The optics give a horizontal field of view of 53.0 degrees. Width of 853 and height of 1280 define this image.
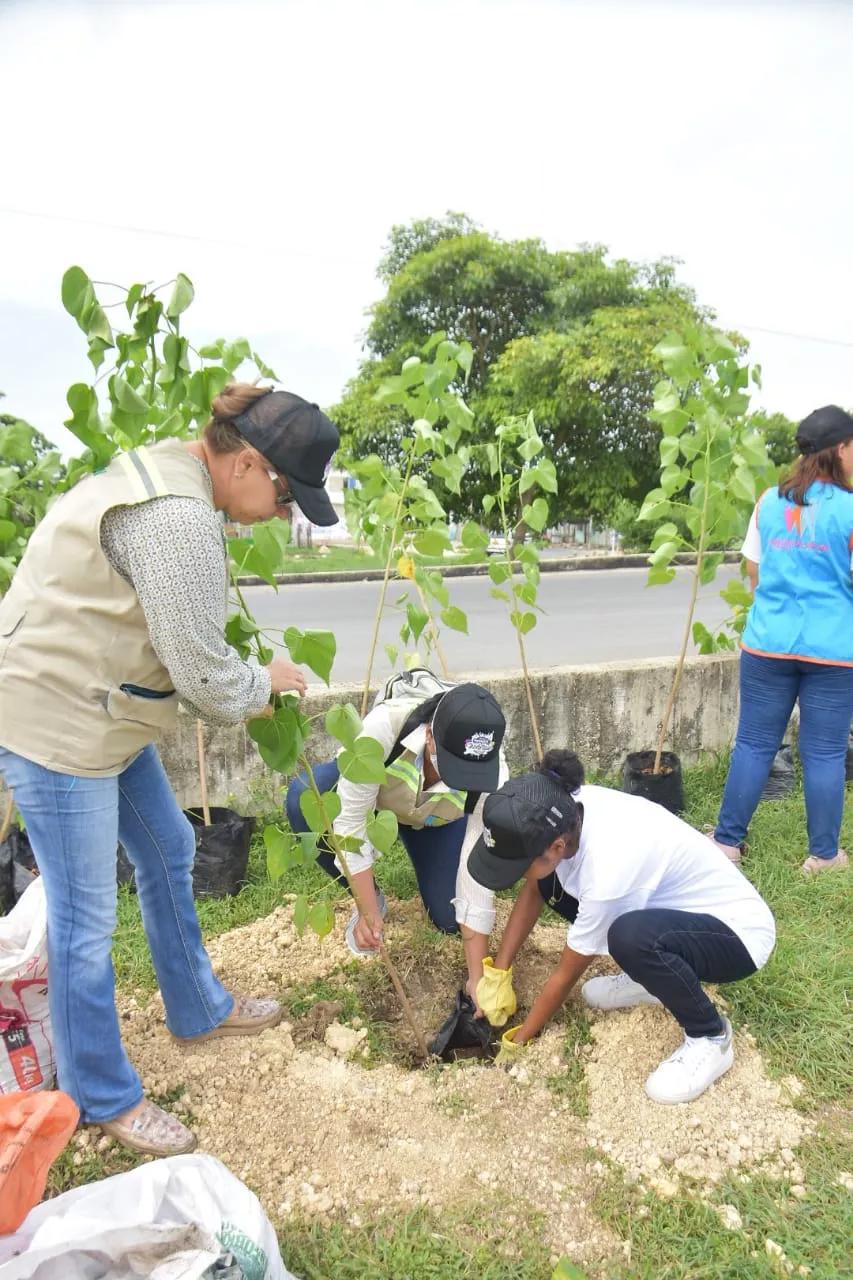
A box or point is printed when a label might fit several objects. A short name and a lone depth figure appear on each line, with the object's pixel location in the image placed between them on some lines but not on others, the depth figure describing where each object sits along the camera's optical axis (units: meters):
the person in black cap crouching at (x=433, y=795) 1.95
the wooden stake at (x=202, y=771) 2.64
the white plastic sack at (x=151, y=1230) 1.14
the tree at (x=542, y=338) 13.74
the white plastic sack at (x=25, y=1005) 1.72
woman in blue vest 2.65
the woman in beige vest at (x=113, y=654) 1.43
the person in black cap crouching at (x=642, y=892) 1.79
